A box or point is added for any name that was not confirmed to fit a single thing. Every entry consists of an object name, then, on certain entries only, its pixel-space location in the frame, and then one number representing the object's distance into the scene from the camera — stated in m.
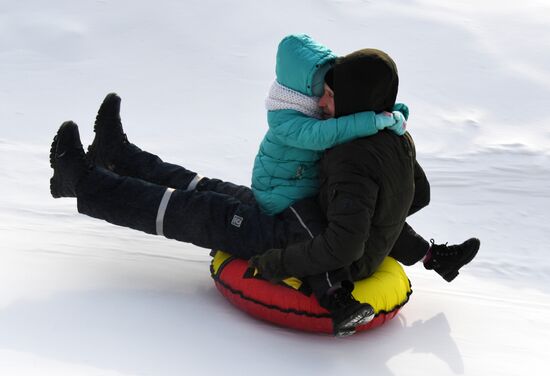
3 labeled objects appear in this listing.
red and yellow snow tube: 4.93
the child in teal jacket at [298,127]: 4.62
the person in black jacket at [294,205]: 4.53
